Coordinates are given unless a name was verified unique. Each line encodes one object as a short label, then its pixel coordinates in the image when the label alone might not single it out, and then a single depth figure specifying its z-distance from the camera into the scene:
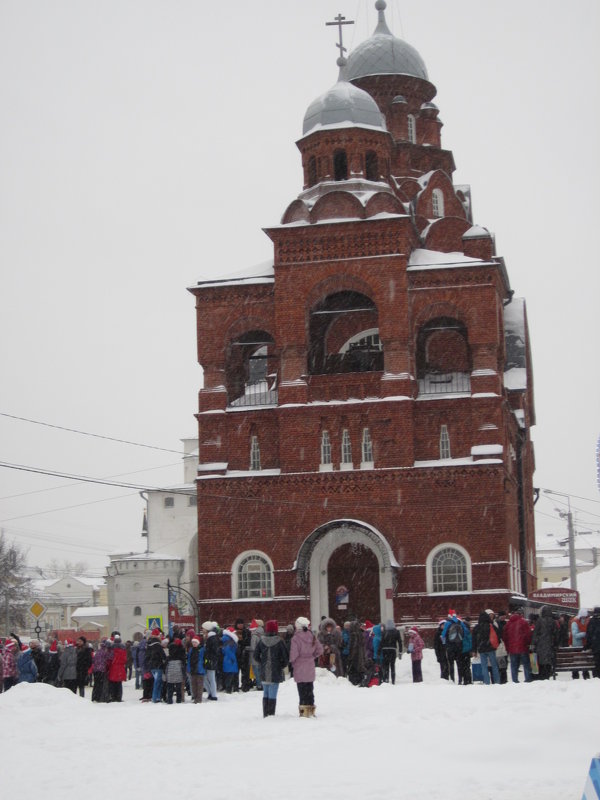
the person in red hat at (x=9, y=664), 26.00
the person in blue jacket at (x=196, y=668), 23.91
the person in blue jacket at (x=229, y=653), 24.81
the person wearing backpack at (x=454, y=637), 24.97
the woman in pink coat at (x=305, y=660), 18.75
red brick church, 37.47
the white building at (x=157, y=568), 74.06
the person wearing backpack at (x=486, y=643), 24.28
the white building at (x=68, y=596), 143.88
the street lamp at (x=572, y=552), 57.84
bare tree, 68.56
